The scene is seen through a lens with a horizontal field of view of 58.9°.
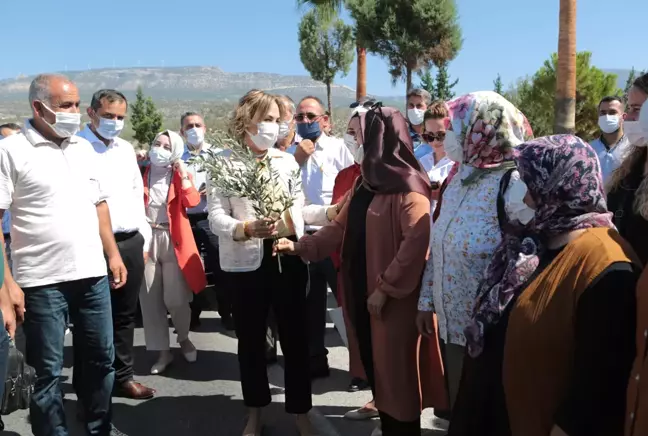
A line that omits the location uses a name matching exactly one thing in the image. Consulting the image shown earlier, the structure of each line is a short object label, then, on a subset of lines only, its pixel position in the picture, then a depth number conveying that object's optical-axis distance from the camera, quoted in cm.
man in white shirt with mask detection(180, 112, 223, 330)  598
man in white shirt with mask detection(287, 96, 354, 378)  471
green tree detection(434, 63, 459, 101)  3703
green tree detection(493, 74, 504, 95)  3422
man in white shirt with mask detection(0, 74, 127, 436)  306
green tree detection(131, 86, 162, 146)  3850
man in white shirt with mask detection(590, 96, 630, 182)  590
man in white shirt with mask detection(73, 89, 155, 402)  423
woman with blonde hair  347
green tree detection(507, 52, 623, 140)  2170
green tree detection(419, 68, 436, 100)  3629
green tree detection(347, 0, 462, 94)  3062
